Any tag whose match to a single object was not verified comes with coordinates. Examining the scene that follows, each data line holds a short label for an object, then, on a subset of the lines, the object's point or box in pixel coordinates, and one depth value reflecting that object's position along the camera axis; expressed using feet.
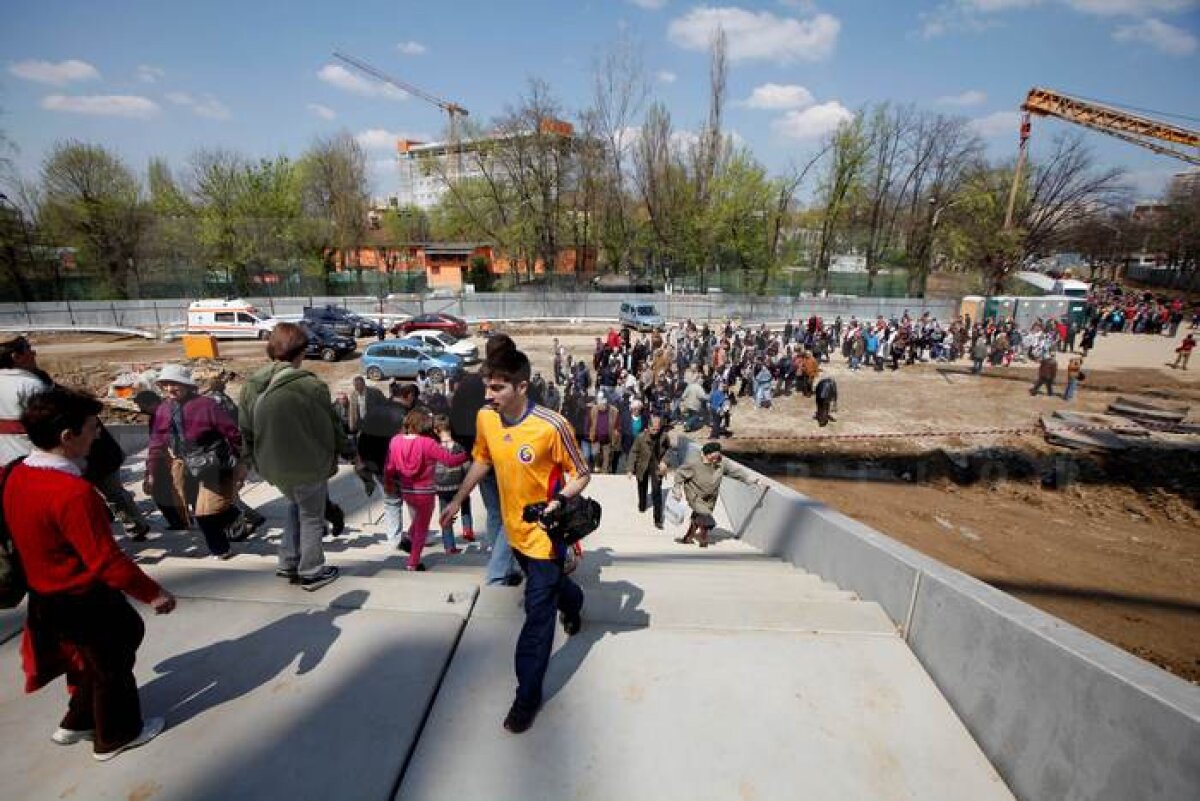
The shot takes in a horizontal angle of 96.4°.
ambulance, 85.20
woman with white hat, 13.19
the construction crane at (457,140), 145.48
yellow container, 72.28
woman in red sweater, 6.46
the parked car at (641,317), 94.37
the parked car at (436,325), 84.28
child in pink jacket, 14.24
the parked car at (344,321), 87.51
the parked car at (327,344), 73.93
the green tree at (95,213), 110.73
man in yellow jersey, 8.07
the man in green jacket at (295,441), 10.68
